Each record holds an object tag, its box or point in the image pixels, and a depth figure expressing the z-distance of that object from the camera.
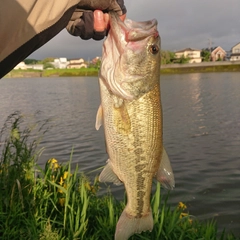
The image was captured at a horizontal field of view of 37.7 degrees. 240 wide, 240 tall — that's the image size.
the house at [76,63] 126.62
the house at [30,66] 116.30
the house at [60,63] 135.00
